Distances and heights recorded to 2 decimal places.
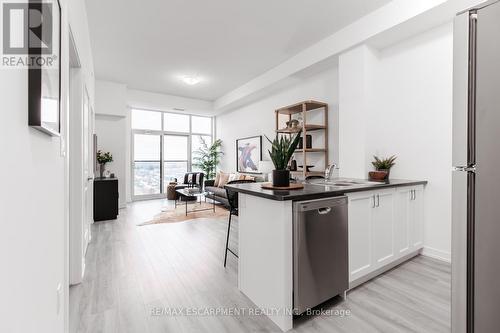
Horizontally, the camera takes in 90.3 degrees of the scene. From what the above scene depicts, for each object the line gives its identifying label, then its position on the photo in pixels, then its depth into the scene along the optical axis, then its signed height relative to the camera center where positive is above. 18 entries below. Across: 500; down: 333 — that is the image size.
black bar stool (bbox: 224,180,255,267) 2.81 -0.41
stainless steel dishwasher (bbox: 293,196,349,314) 1.73 -0.64
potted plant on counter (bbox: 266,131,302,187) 2.09 +0.05
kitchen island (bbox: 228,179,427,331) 1.72 -0.60
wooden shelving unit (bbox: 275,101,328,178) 4.13 +0.64
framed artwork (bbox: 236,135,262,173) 6.03 +0.29
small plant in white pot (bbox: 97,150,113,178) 5.36 +0.10
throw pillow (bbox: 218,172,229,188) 6.43 -0.37
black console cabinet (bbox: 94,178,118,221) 4.68 -0.65
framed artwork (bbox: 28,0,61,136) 0.87 +0.38
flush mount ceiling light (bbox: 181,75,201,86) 5.36 +1.87
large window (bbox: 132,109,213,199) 7.09 +0.54
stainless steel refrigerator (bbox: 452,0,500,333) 0.97 -0.03
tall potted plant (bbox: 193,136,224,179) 7.63 +0.24
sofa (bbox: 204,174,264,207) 5.38 -0.63
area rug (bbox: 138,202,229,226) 4.74 -1.04
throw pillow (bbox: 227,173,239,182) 6.17 -0.29
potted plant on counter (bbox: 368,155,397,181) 3.04 -0.03
